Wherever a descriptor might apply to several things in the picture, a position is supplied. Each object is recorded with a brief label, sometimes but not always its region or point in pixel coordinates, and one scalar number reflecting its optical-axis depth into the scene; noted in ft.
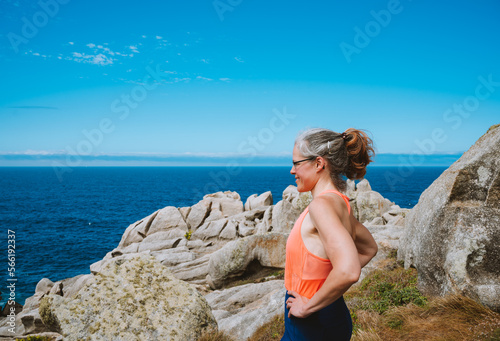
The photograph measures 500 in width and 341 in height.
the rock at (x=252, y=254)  54.54
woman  7.98
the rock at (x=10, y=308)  70.33
